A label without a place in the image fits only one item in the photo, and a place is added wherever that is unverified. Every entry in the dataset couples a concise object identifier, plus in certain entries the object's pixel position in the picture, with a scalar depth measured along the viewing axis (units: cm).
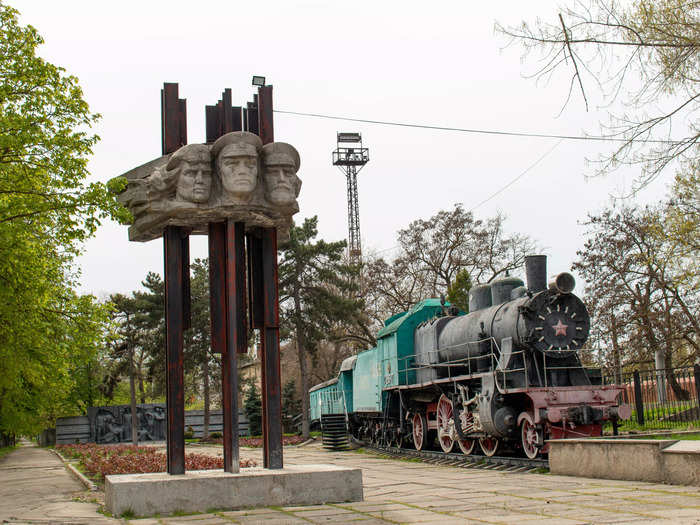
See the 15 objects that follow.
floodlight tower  5097
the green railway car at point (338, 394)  2786
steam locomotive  1474
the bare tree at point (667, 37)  774
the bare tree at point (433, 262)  4144
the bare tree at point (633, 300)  2864
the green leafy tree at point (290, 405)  4300
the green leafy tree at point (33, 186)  1242
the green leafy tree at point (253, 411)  4200
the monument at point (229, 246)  883
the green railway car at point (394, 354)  2067
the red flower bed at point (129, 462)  1505
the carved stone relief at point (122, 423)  4138
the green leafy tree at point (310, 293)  3591
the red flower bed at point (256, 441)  3013
